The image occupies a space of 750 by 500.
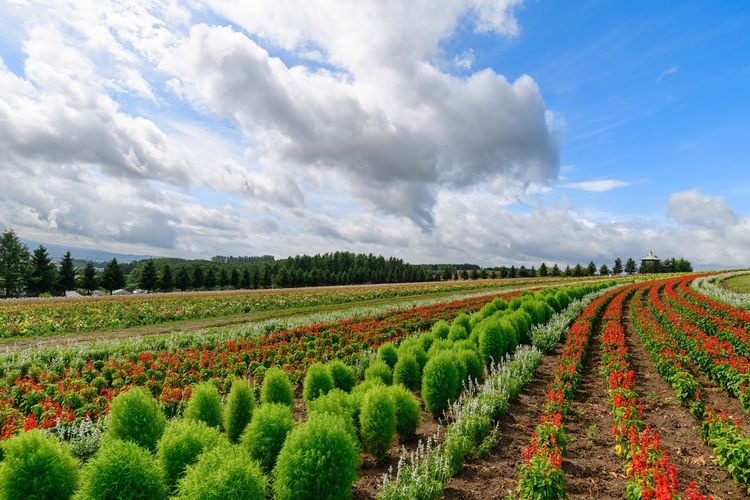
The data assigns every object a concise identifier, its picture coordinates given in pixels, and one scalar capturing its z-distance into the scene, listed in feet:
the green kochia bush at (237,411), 24.76
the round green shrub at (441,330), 48.34
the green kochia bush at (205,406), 23.81
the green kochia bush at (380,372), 32.32
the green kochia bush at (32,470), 15.01
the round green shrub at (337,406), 21.09
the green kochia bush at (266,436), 19.24
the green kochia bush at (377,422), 22.18
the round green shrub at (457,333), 46.40
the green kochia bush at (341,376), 32.19
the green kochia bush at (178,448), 16.76
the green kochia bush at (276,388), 27.99
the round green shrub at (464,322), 54.03
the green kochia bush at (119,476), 14.21
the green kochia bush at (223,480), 13.41
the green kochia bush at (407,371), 33.78
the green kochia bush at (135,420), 20.22
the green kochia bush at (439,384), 29.17
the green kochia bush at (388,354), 37.42
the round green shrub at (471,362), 34.68
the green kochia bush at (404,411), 24.47
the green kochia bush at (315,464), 15.70
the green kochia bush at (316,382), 29.45
